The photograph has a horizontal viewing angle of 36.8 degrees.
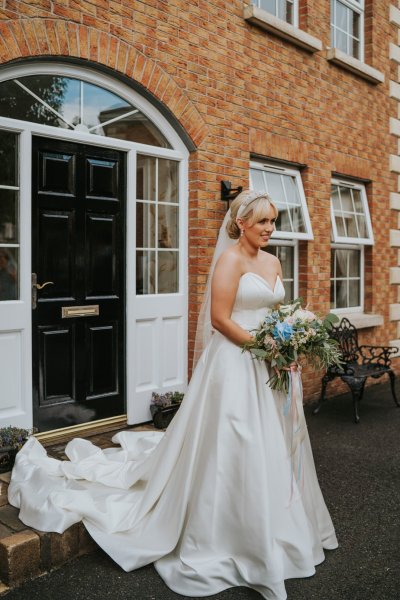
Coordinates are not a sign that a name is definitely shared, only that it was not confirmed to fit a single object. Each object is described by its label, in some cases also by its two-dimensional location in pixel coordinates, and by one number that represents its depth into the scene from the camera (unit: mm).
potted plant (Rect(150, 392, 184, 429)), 5359
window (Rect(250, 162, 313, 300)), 6754
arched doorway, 4598
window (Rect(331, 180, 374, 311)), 7852
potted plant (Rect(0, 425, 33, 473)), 4180
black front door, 4793
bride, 3174
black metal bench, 6574
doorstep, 3119
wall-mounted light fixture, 5871
